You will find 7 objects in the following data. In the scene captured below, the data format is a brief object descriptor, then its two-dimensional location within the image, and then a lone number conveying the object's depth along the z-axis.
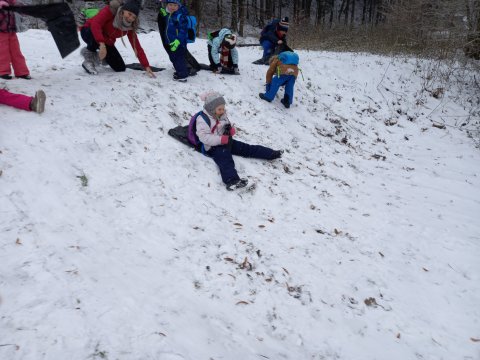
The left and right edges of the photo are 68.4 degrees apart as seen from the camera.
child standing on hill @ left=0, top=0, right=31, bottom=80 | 5.25
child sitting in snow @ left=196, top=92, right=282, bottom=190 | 5.00
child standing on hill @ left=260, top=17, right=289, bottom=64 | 10.23
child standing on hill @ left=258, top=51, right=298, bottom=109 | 7.89
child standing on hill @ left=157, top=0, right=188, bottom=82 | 7.08
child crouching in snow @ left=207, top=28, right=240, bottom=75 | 8.34
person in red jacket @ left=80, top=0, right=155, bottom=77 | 6.17
